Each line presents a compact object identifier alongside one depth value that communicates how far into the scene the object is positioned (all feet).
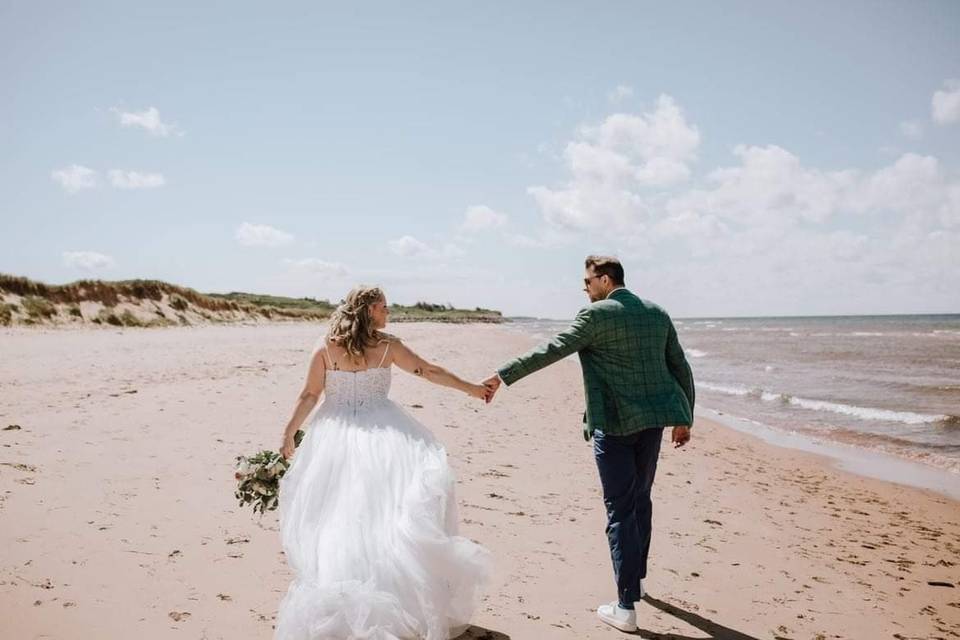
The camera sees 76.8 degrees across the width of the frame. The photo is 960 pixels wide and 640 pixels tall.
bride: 11.34
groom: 14.21
